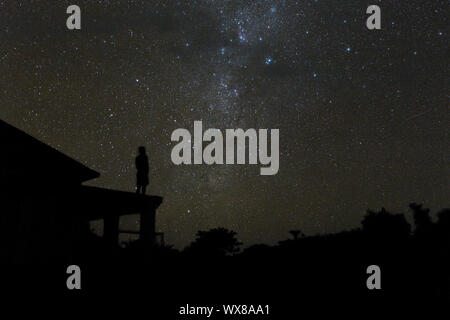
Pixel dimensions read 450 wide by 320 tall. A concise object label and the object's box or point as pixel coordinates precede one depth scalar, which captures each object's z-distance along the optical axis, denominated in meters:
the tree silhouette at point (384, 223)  27.58
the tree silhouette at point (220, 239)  30.92
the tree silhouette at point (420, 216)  32.04
